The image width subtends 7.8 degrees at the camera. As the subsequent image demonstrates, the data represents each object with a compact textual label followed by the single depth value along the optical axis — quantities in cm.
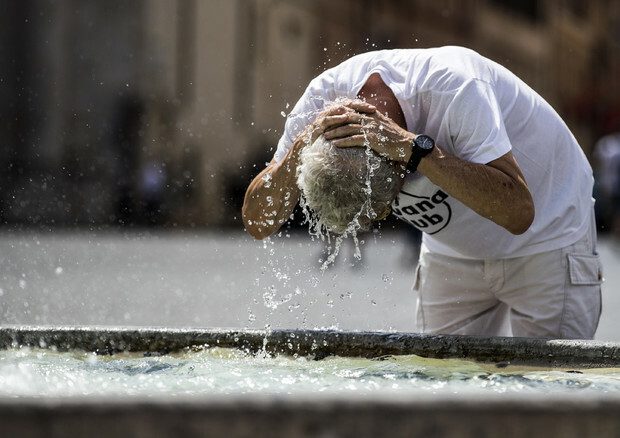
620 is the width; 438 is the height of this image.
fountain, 652
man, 788
